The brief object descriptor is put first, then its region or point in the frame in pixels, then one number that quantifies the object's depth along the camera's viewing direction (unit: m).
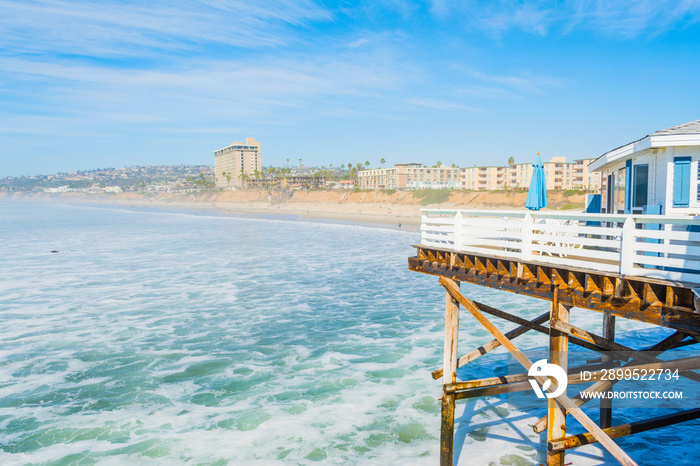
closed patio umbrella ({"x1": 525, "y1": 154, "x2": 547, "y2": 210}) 14.00
